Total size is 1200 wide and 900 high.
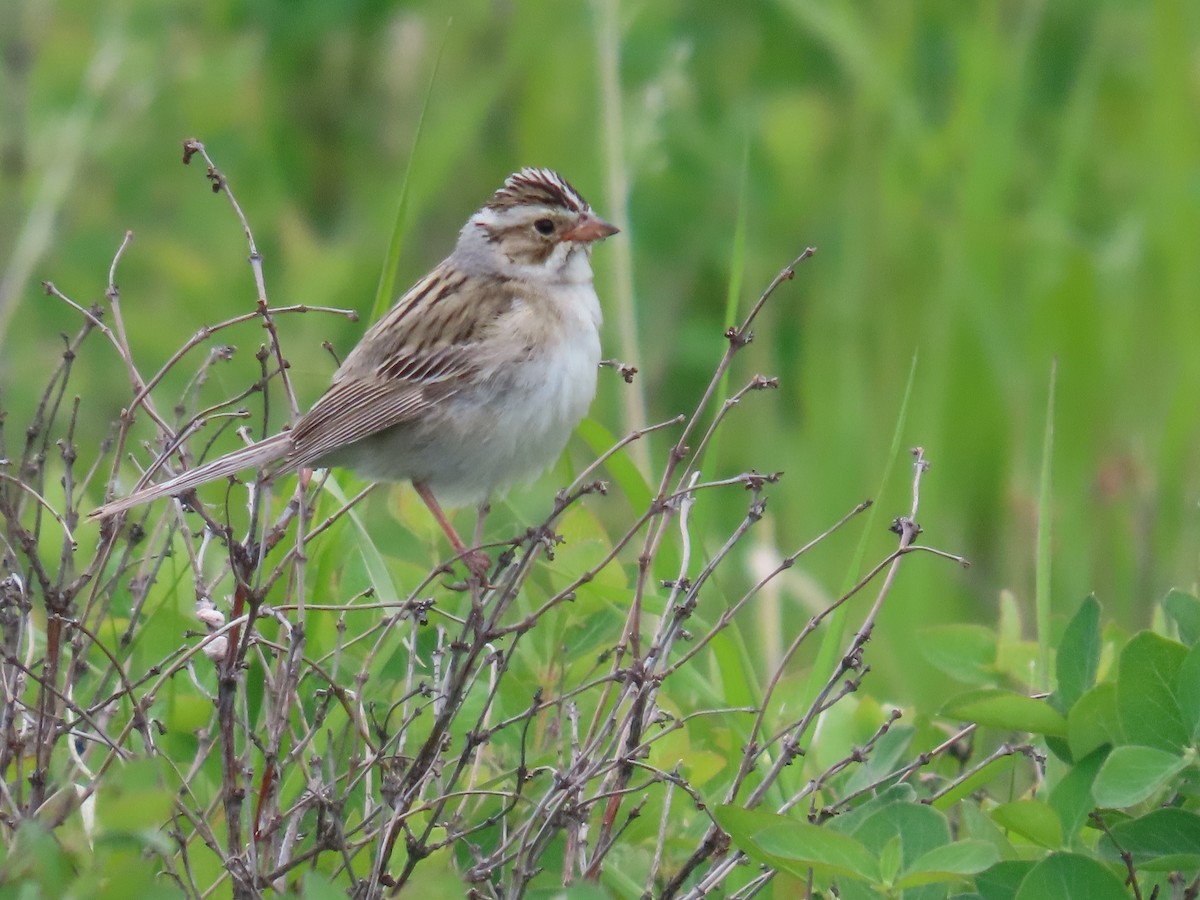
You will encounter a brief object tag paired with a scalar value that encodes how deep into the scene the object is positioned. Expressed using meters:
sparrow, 8.46
